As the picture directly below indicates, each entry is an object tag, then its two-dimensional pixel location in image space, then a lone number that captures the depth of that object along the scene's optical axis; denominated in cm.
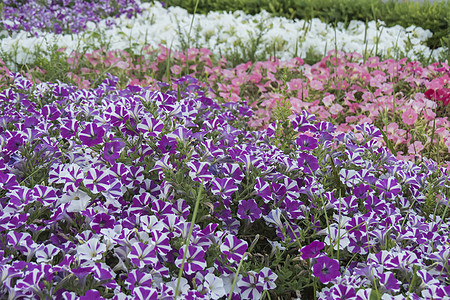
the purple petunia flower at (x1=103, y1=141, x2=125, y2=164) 308
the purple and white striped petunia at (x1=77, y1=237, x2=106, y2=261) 287
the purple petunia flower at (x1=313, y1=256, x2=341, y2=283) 296
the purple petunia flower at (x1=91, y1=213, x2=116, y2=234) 298
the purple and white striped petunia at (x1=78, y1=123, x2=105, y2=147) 308
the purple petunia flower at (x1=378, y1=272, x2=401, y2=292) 291
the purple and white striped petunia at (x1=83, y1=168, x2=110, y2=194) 299
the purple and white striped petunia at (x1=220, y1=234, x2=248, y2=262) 295
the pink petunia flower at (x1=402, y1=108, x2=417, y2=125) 408
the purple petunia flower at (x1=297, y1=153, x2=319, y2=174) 323
